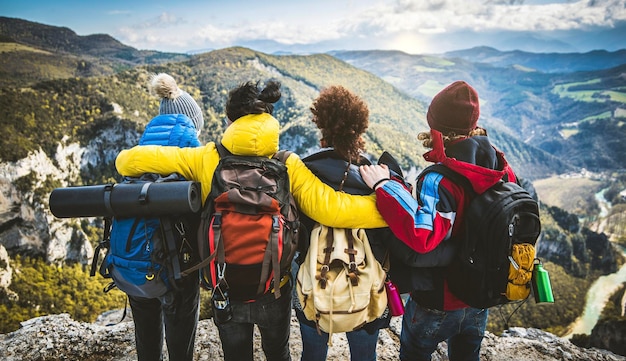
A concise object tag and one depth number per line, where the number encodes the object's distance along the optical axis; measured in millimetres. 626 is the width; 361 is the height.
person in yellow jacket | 2207
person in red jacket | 2146
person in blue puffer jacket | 2604
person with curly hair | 2277
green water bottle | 2229
